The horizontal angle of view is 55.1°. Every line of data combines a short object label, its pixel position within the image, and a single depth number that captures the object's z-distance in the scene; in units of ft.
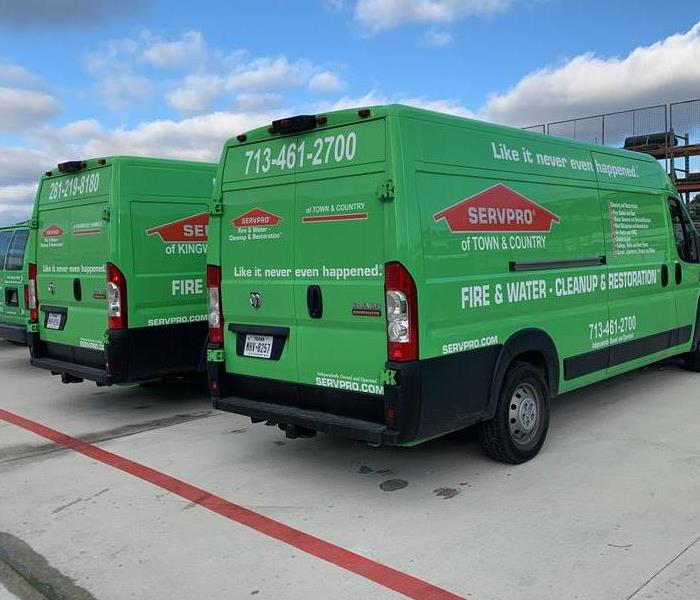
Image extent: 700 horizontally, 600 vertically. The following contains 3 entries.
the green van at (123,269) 21.61
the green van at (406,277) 13.85
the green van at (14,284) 33.68
